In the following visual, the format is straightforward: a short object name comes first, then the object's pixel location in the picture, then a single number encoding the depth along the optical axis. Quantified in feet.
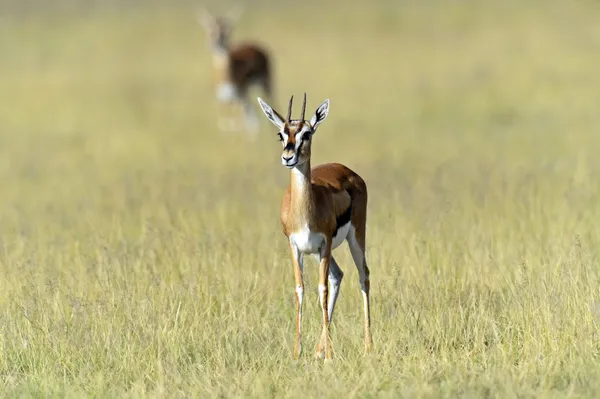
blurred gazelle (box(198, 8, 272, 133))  133.90
